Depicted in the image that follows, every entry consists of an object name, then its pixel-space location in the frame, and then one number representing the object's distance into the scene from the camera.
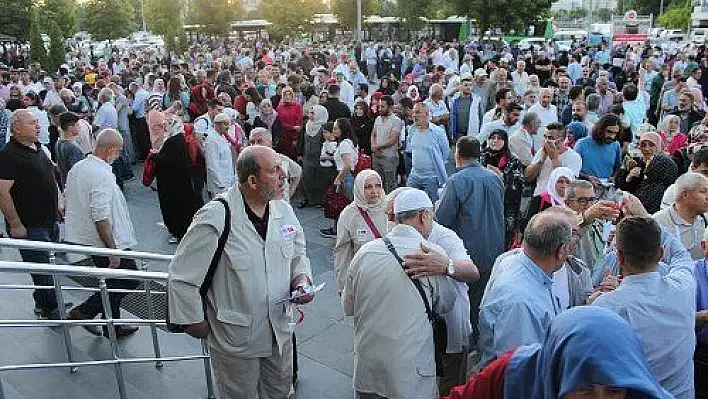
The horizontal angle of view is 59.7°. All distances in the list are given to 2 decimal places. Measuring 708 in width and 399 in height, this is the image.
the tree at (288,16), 38.06
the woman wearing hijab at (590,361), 1.60
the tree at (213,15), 40.16
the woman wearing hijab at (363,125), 9.55
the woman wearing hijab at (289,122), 10.56
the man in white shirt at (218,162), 7.96
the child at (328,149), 8.91
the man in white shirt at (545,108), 9.09
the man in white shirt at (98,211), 5.09
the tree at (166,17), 35.19
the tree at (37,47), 24.12
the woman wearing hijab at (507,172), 6.93
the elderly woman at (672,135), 7.47
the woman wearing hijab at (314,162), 9.61
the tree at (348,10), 41.28
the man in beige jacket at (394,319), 3.35
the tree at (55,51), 24.27
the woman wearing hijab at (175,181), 7.56
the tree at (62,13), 34.31
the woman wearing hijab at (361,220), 5.02
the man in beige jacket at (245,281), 3.27
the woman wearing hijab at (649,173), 5.51
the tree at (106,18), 38.12
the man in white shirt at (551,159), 6.33
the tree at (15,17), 34.31
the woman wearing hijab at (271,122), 10.53
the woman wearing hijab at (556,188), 5.20
